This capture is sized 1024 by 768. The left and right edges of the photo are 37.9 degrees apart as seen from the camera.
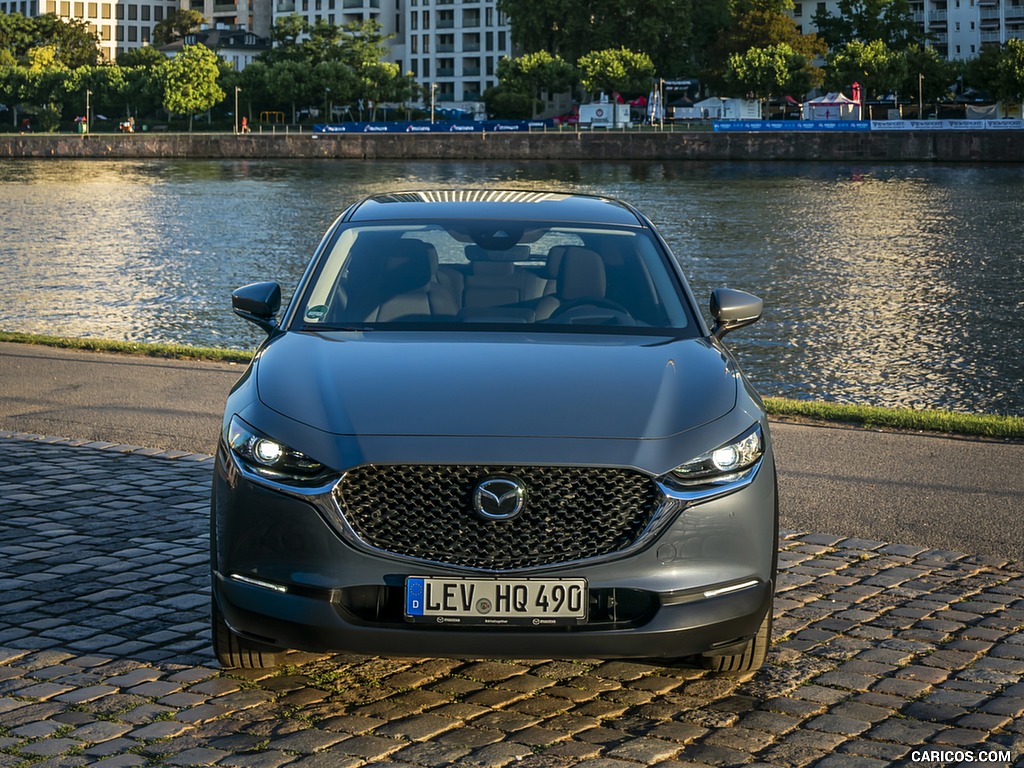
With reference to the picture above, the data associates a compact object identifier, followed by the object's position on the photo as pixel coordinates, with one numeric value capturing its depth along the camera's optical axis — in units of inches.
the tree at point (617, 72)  4596.5
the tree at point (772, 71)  4389.8
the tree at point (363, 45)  5004.9
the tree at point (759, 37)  4795.8
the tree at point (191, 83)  5044.3
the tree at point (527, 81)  4748.3
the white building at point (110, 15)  7514.8
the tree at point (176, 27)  7214.6
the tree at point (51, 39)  6397.6
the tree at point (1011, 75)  4062.5
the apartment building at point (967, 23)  5492.1
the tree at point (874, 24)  4798.2
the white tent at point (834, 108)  3873.0
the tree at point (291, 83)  4965.6
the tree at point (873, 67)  4320.9
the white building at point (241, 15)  7229.3
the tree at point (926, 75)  4372.5
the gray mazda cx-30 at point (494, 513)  169.5
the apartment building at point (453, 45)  6003.9
